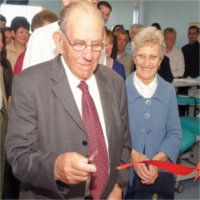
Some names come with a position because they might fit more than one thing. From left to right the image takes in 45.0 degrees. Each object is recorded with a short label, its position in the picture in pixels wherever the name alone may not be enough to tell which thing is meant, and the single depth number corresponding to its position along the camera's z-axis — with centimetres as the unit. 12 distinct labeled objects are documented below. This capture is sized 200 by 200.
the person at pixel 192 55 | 601
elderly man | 106
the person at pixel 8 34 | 447
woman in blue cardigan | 170
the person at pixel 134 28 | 434
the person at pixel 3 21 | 450
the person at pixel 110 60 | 285
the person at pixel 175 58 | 518
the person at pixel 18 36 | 366
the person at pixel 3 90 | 223
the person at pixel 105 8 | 367
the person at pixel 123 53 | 398
